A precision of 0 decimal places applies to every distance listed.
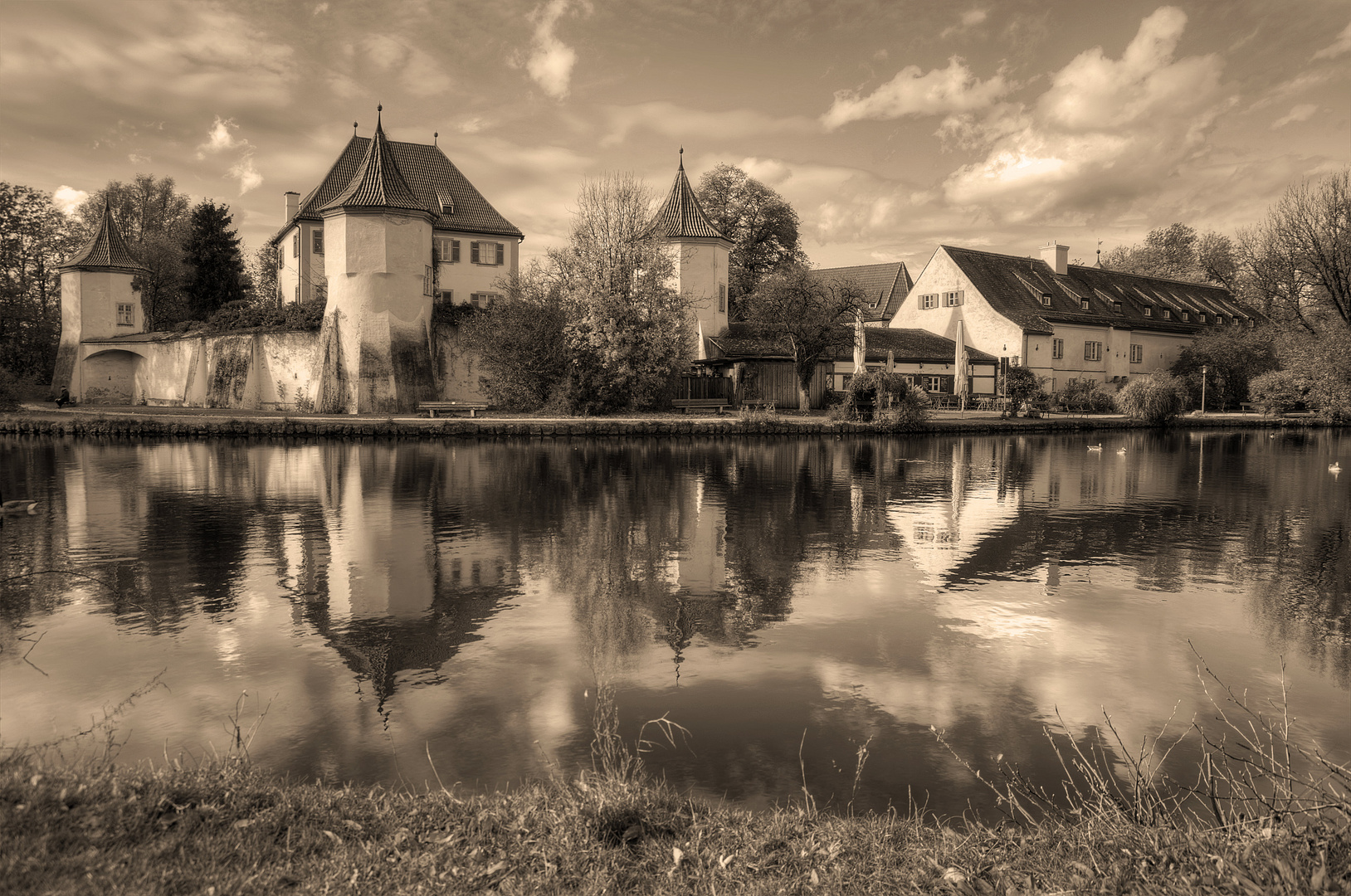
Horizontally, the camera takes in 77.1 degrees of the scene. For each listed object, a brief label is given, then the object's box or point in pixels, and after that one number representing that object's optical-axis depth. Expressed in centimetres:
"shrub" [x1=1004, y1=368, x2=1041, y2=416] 4862
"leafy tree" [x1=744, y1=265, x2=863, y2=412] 3962
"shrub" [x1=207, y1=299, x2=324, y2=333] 3994
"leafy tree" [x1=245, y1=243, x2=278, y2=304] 6123
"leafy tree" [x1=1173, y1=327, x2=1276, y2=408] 5447
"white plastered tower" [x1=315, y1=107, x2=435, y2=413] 3738
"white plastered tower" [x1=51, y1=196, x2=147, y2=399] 4556
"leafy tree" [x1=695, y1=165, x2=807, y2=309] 5566
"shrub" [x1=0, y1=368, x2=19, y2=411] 3481
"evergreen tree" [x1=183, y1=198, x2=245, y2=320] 5225
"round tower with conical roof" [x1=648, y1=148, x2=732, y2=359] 4331
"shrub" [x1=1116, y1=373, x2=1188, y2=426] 4231
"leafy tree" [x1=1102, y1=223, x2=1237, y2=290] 7644
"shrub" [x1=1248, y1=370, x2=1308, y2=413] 4678
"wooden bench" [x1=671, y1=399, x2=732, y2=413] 4047
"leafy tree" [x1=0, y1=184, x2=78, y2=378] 4894
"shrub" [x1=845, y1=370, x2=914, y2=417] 3656
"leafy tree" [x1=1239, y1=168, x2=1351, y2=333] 3562
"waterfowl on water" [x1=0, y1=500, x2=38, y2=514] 1412
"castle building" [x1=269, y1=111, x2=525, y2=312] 4534
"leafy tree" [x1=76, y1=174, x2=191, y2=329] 5441
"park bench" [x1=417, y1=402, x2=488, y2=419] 3616
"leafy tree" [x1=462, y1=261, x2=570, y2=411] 3725
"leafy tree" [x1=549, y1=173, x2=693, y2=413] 3616
